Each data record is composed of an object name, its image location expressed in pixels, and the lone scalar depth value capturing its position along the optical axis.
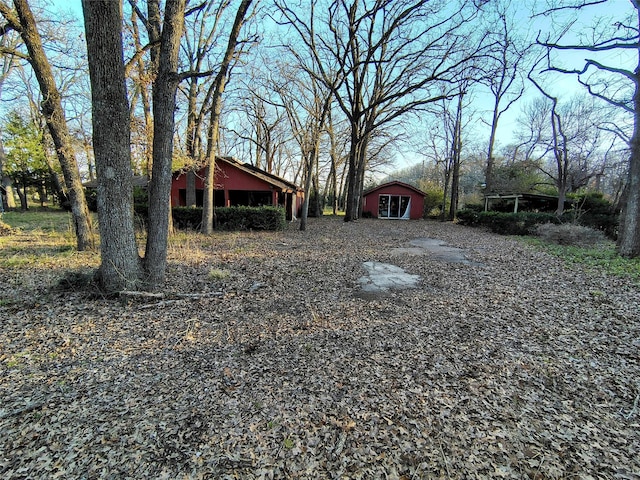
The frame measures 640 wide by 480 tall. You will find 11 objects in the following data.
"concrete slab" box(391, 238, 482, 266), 7.83
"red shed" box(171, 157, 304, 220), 15.37
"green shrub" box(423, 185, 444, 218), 24.39
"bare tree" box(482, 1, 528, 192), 10.91
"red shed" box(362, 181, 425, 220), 23.64
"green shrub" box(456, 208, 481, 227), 17.12
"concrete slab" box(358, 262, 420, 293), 5.34
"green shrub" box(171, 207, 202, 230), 12.82
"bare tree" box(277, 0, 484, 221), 11.92
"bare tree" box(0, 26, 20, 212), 10.79
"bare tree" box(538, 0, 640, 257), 7.36
